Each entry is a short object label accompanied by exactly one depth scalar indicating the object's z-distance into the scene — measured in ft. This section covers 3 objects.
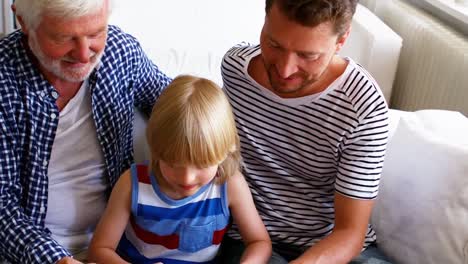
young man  3.73
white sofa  4.11
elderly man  4.01
